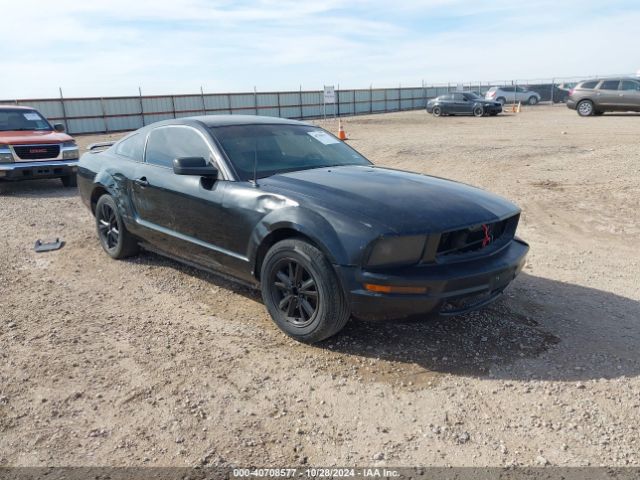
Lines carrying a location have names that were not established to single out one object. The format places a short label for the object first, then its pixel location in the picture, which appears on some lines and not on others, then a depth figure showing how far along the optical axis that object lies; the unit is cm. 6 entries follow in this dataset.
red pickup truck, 964
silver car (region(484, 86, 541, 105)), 4104
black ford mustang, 323
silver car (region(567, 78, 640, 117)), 2303
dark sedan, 2928
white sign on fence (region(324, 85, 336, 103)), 2614
